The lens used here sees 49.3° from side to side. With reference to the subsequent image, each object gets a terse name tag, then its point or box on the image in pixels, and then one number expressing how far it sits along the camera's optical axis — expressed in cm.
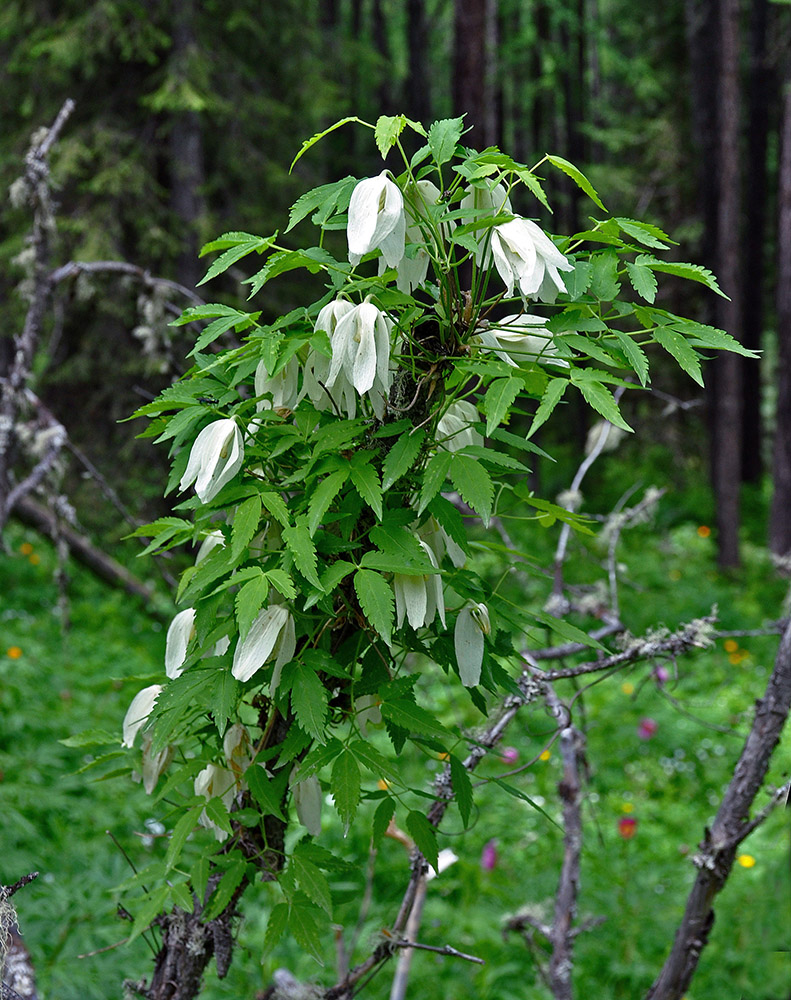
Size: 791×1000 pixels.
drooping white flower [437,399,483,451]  113
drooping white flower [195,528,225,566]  116
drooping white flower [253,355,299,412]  107
